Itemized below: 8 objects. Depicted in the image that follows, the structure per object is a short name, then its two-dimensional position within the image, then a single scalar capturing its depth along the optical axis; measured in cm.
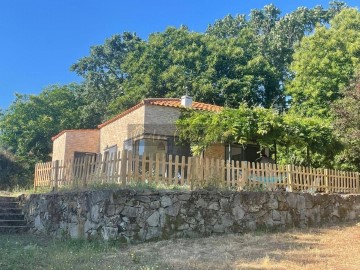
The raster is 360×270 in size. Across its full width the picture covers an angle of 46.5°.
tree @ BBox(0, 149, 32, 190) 2500
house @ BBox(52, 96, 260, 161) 1788
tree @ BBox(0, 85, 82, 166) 3281
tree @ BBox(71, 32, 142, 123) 4069
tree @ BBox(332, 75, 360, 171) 1506
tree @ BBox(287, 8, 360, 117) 2636
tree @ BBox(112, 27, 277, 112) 3184
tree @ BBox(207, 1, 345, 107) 3413
